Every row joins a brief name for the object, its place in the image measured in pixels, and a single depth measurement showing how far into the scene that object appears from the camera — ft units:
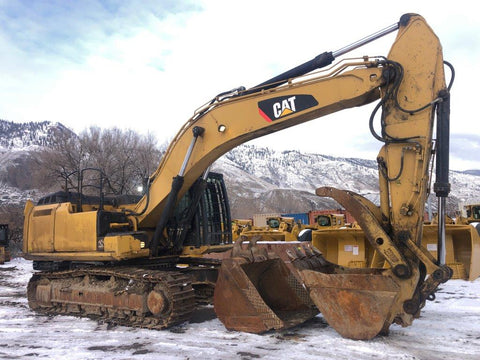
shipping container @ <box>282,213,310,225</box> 130.64
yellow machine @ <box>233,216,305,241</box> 56.75
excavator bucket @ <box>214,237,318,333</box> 18.52
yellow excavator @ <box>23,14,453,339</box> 16.66
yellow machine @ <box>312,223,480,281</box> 34.04
